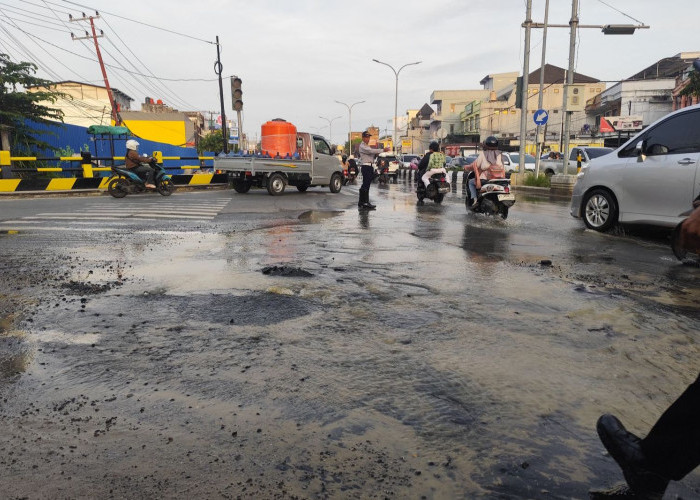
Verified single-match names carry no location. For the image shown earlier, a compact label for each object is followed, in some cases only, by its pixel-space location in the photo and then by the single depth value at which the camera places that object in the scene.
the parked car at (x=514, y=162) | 28.11
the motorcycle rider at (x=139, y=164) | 16.32
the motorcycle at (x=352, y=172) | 26.81
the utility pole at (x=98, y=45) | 31.60
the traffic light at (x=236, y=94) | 19.44
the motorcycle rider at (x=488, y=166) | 11.09
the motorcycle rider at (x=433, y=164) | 14.70
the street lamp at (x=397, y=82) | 53.22
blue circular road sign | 20.48
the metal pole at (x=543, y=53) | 21.79
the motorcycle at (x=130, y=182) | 16.39
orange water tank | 21.89
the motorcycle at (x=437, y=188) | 14.70
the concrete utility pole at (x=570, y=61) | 18.67
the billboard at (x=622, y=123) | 34.62
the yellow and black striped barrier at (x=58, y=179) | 17.56
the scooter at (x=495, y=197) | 10.91
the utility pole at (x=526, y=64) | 21.30
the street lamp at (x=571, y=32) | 18.69
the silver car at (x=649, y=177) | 7.16
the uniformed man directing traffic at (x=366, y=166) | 12.37
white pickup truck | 17.50
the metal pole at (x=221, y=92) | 24.23
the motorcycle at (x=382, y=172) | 26.39
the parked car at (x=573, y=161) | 23.17
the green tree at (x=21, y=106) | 21.27
